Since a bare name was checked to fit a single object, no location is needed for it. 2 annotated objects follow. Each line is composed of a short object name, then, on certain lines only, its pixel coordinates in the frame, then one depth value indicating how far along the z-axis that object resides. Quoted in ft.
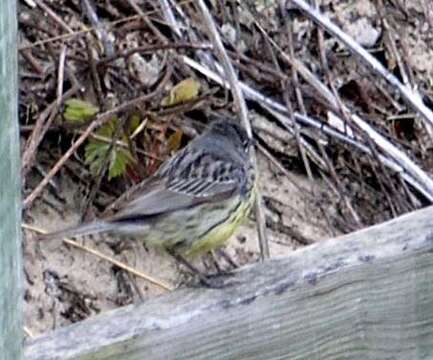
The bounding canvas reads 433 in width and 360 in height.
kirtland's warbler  13.44
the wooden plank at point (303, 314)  7.04
